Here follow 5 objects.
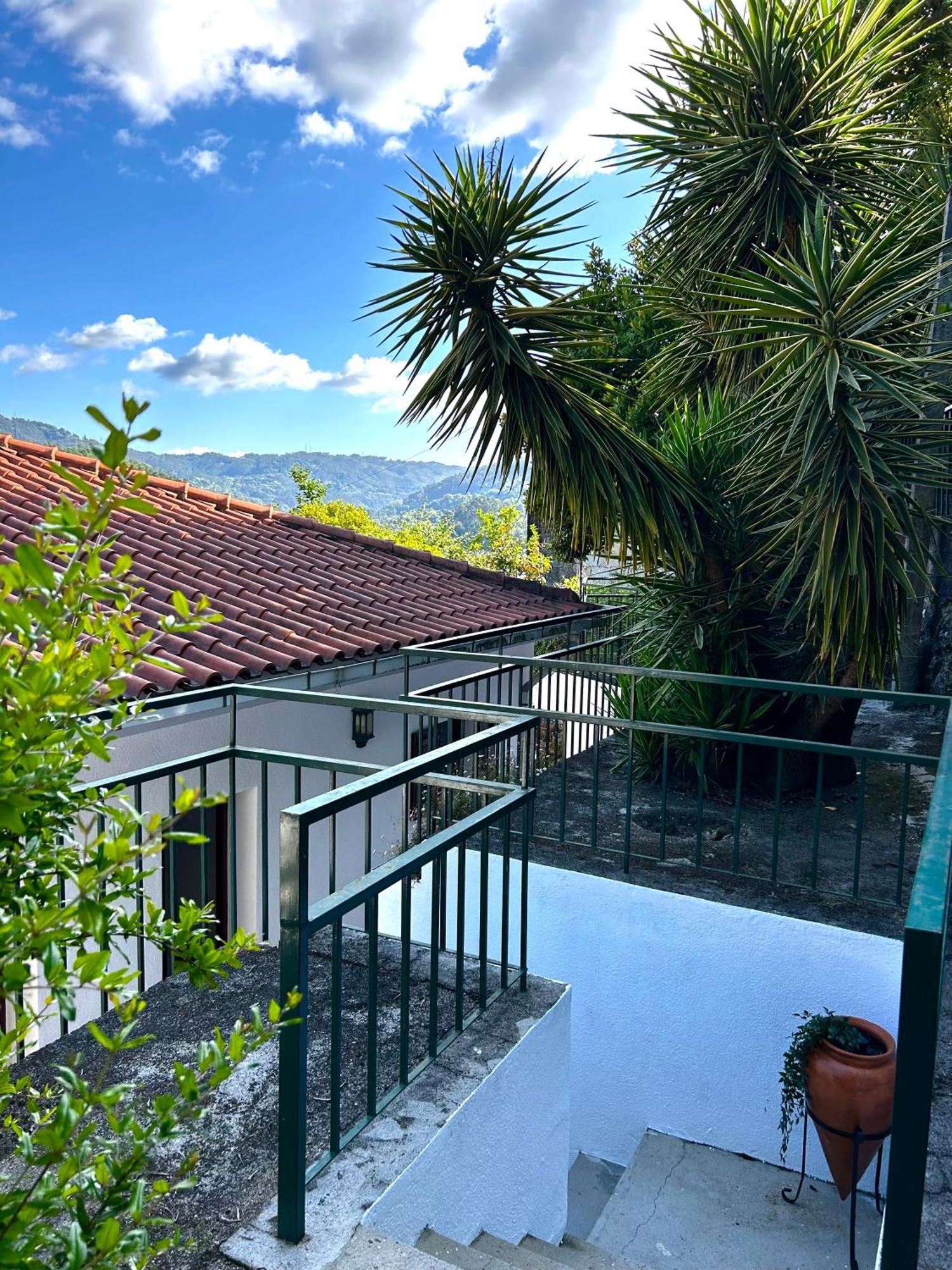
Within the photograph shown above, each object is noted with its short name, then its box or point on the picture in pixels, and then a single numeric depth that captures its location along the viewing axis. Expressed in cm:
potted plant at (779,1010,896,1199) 402
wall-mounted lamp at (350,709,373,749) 746
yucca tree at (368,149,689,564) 719
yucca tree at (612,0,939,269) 757
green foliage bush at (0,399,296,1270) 102
